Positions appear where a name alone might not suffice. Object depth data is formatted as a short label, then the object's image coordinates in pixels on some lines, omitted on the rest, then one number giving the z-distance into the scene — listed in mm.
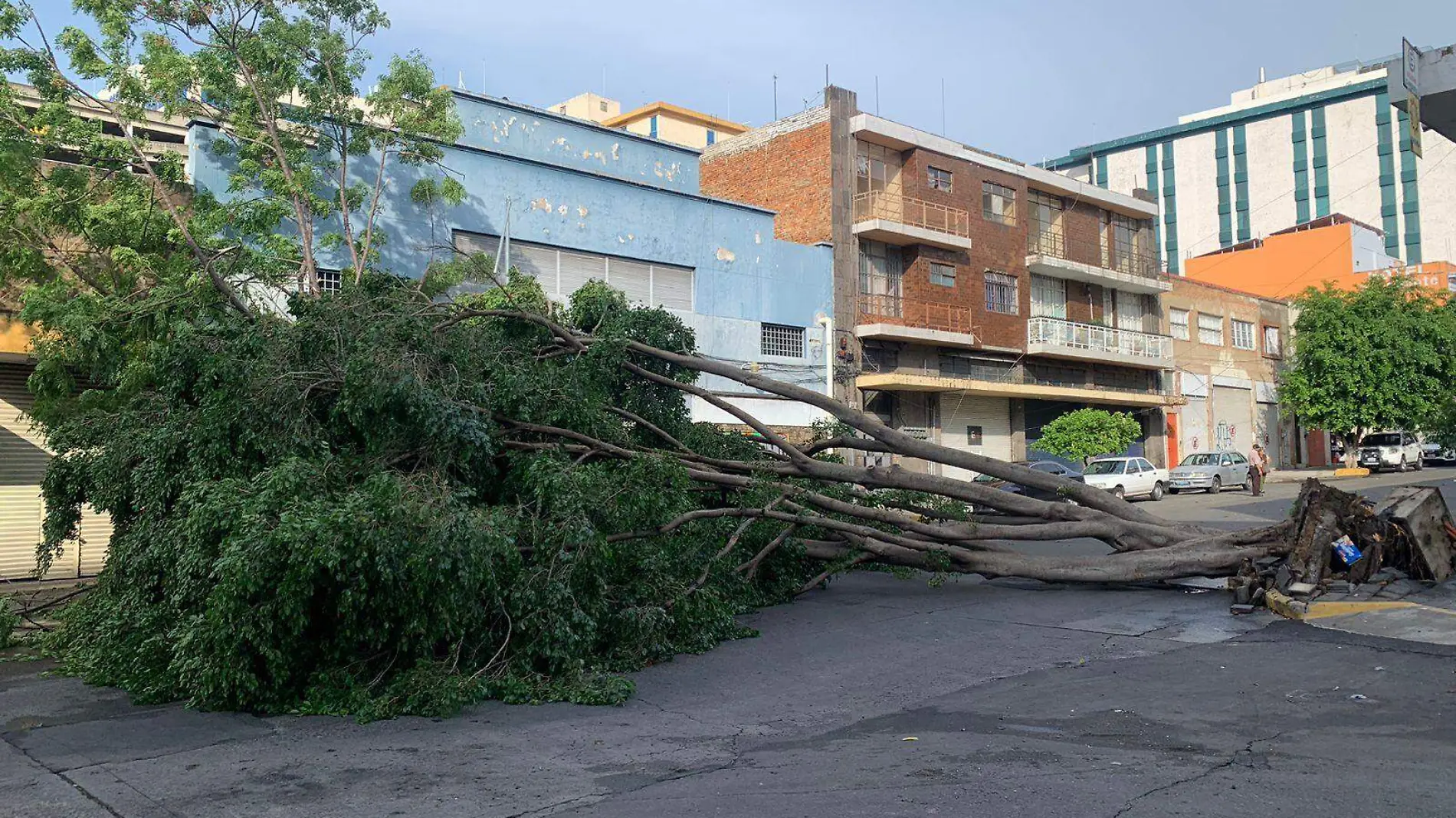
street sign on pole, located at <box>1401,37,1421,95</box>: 12180
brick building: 32125
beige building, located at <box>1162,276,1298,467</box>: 44656
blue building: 21484
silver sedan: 34188
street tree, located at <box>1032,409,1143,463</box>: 32844
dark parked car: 29441
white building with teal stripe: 71250
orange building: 54188
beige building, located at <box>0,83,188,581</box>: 15539
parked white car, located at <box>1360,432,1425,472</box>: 43344
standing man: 31009
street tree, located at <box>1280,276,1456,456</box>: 40562
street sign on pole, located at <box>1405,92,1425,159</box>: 12195
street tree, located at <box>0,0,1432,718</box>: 7363
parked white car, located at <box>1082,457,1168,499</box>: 30734
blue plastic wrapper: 10977
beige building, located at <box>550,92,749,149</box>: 58906
